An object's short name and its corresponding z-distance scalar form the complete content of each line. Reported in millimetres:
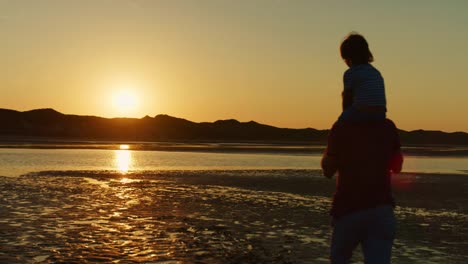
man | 4801
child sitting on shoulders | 4844
